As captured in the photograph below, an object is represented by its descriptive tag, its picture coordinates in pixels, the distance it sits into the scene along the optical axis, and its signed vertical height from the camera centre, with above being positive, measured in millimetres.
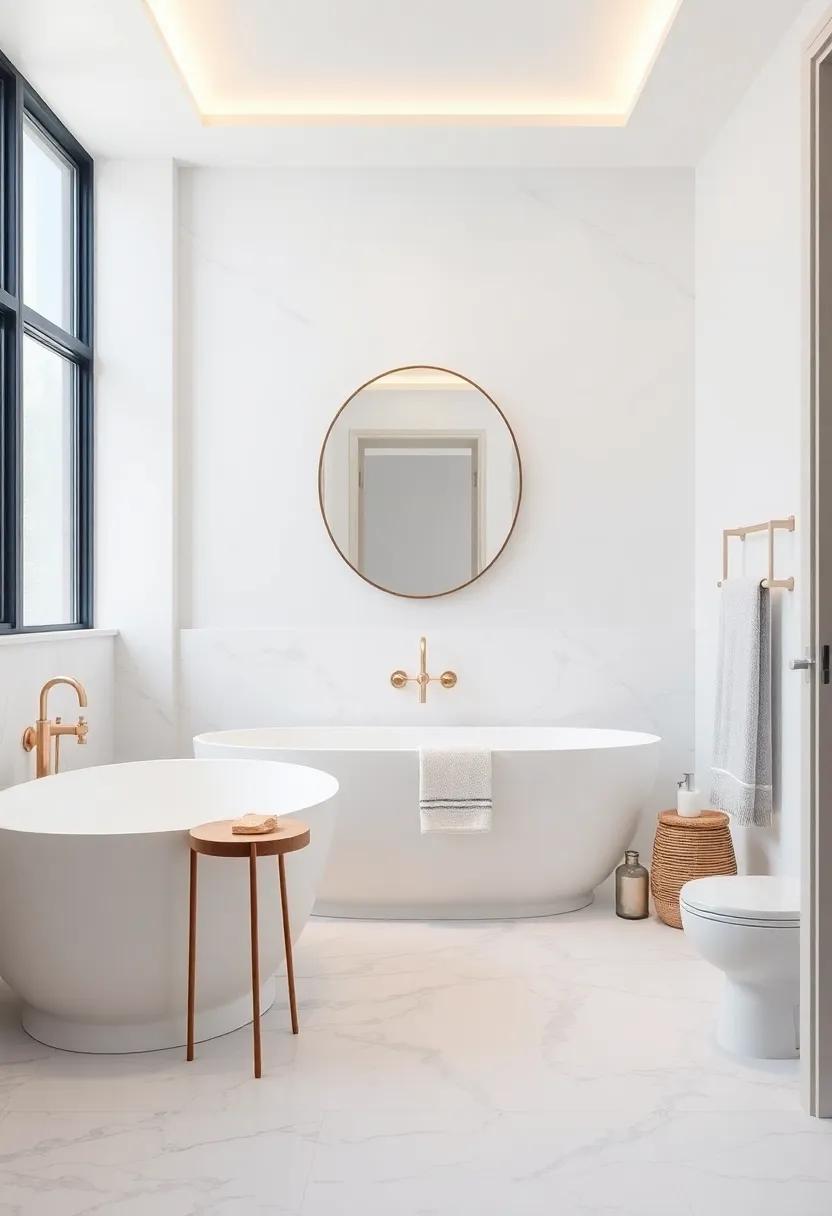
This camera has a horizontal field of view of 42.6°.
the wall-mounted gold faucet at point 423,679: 4172 -285
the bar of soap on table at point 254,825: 2455 -508
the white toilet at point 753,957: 2439 -814
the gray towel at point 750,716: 3234 -337
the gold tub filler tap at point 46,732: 3195 -379
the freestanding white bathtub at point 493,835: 3475 -755
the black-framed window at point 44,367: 3482 +864
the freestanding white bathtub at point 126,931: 2387 -747
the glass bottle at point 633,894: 3641 -984
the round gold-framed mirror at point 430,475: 4230 +521
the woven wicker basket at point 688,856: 3518 -828
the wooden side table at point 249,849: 2375 -549
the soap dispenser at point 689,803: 3588 -665
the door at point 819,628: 2195 -47
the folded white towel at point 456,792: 3434 -598
